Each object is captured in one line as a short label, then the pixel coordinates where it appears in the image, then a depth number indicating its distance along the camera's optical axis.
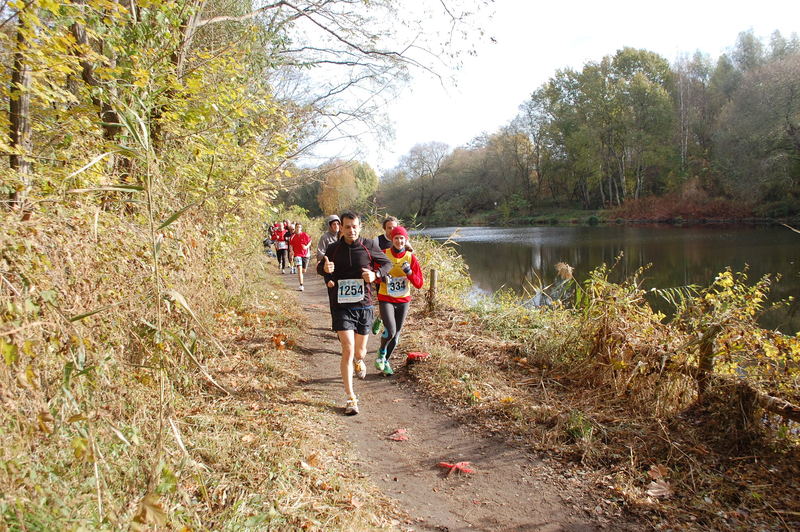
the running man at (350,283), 4.50
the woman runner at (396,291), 5.46
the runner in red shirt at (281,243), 16.06
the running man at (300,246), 12.25
